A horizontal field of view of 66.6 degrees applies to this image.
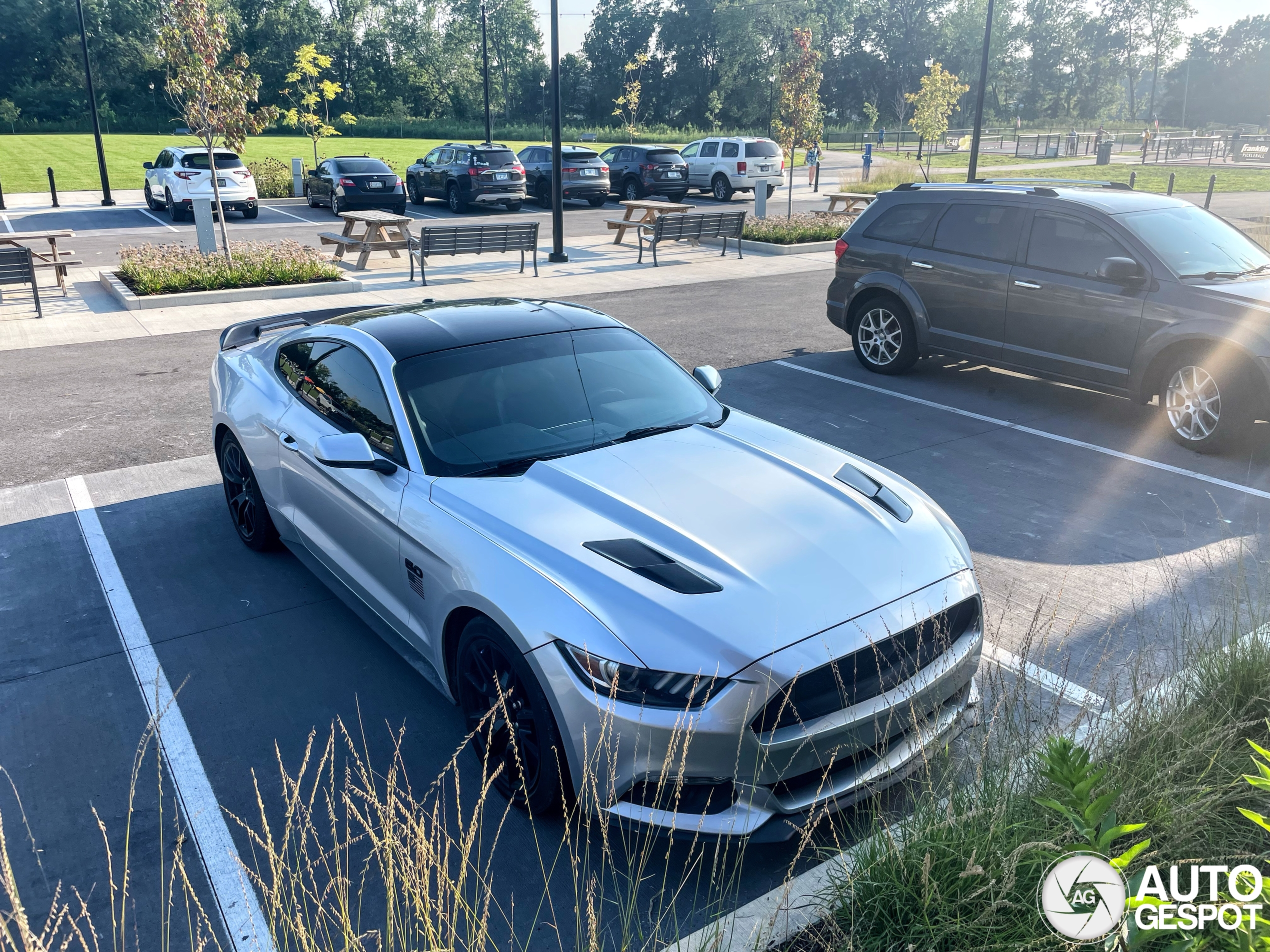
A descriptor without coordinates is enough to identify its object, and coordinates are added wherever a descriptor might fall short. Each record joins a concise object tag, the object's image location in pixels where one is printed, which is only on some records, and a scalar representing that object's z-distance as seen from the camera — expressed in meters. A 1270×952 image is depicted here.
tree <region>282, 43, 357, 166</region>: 34.53
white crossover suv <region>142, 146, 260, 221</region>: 24.12
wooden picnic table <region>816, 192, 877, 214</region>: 22.59
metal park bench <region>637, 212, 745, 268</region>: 17.59
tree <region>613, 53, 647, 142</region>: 52.72
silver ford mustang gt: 3.16
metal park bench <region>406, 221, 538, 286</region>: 15.68
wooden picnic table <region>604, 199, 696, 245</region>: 19.75
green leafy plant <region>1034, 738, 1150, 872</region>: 2.57
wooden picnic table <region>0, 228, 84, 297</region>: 14.88
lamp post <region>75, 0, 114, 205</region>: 24.25
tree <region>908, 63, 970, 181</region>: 34.06
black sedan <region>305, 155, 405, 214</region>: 24.66
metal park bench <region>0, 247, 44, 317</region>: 12.77
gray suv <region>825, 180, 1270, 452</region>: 7.54
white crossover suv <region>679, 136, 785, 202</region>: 30.30
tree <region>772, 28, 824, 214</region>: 27.17
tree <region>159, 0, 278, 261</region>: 16.09
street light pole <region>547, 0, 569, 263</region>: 17.03
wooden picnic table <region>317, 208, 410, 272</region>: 17.34
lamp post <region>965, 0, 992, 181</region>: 23.95
